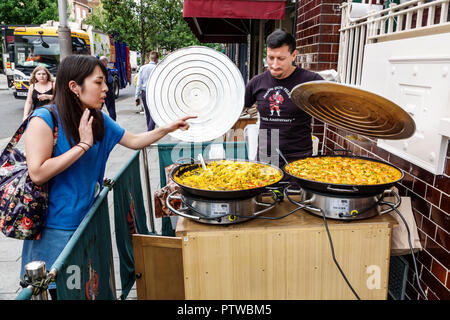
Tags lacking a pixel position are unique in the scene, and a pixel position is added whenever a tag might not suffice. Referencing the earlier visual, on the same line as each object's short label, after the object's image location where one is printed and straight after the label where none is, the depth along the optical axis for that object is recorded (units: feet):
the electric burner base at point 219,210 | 7.13
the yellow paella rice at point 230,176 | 7.41
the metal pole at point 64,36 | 31.24
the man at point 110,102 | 40.32
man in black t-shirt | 10.69
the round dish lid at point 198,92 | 8.42
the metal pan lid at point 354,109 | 6.68
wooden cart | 7.32
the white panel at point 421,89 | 7.19
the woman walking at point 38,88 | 26.35
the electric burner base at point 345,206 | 7.21
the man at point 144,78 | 33.26
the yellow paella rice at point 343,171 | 7.52
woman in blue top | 6.88
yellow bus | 57.82
